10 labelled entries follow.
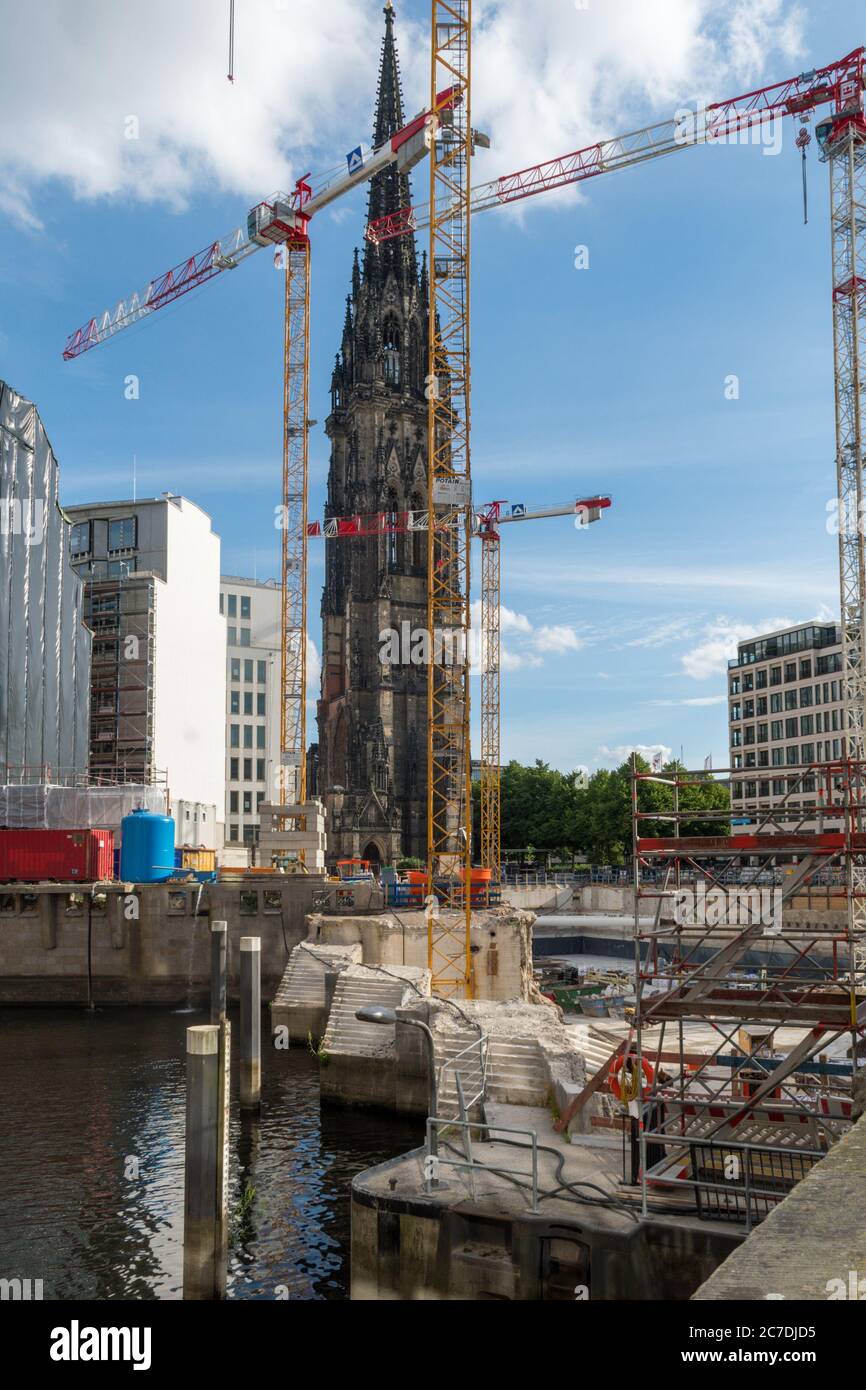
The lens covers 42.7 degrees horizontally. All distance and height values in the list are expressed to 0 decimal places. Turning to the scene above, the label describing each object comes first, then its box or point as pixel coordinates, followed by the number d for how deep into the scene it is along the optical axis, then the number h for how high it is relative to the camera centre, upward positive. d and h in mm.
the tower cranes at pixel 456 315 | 46312 +26981
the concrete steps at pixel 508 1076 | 24109 -6440
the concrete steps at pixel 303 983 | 41469 -7349
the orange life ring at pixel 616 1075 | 20438 -5389
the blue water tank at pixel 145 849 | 58125 -3213
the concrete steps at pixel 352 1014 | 31812 -6912
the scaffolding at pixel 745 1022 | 15406 -3528
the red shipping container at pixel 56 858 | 55156 -3459
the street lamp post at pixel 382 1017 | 24122 -5043
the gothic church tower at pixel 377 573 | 118875 +25016
